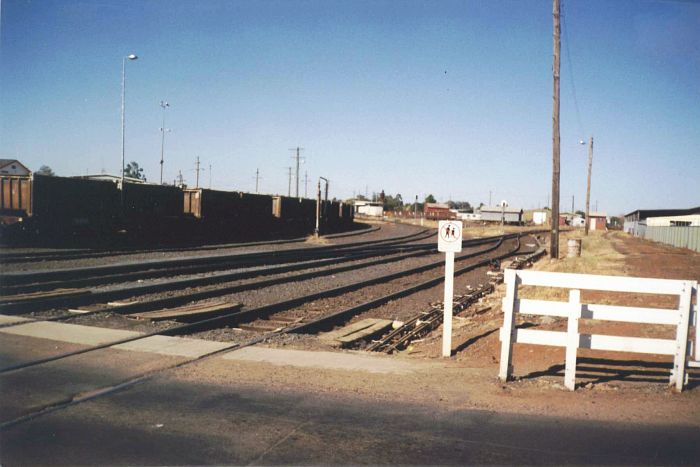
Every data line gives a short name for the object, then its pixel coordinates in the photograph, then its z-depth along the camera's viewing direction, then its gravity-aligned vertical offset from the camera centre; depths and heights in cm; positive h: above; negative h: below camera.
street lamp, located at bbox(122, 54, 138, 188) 3268 +878
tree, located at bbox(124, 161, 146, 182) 13400 +815
